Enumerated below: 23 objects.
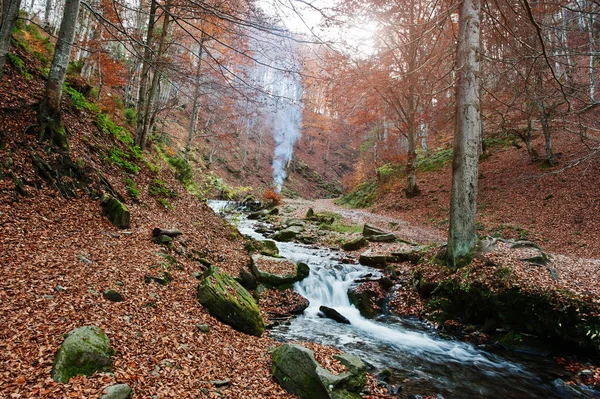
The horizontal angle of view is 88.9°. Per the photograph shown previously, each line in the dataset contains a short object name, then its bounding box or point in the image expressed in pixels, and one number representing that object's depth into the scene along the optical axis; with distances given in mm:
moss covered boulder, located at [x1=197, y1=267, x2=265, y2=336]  5738
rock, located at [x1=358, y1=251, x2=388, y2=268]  10195
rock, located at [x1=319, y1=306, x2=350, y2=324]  7758
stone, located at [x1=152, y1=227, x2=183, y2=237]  7266
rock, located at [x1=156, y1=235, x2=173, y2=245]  7168
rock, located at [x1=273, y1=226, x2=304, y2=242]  14359
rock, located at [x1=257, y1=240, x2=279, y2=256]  10327
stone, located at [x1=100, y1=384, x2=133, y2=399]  2982
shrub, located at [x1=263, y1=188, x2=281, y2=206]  25422
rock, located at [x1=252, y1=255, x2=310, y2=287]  8448
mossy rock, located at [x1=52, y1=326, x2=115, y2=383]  3051
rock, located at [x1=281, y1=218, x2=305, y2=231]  16606
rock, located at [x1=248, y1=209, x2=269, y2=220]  20875
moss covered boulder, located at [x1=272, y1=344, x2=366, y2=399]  4129
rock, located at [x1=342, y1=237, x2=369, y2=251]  12341
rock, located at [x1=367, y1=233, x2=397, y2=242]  12538
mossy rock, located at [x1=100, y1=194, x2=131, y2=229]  6867
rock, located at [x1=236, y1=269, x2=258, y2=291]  7891
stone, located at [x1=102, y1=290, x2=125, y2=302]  4539
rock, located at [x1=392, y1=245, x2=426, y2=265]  9914
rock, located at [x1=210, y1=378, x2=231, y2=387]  3900
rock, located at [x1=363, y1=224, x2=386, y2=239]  13285
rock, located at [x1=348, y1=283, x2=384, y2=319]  8141
